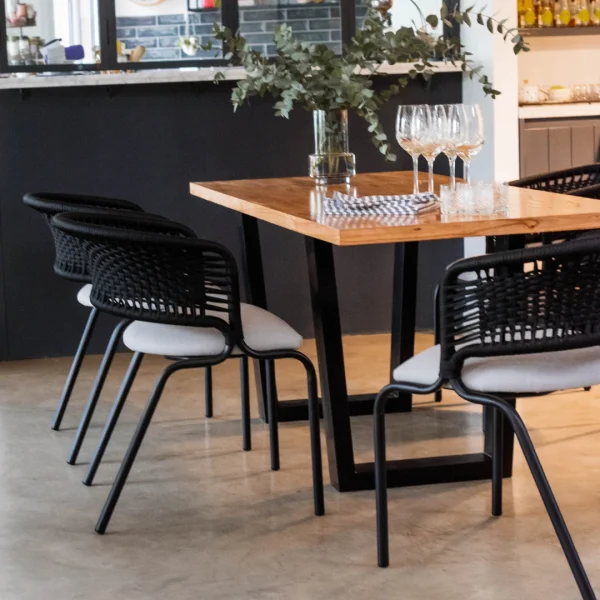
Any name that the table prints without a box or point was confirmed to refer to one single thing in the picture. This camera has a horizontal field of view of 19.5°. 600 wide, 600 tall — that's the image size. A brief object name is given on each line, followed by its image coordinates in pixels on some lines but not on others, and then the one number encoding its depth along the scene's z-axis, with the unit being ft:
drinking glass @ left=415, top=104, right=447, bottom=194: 15.29
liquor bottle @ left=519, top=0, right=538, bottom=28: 29.39
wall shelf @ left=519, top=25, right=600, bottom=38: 29.62
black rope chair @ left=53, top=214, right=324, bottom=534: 13.69
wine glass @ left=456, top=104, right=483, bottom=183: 15.09
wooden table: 12.89
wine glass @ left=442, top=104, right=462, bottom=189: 15.13
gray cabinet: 26.51
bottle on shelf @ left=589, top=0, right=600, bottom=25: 30.01
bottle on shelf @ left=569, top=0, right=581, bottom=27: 29.80
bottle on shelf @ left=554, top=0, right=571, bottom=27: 29.70
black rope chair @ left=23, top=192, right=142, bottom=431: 17.34
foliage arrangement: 17.30
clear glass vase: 18.10
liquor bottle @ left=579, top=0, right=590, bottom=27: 29.84
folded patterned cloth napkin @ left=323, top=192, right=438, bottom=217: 13.99
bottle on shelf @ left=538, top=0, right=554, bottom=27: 29.54
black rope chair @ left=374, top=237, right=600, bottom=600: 11.43
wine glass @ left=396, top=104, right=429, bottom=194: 15.54
